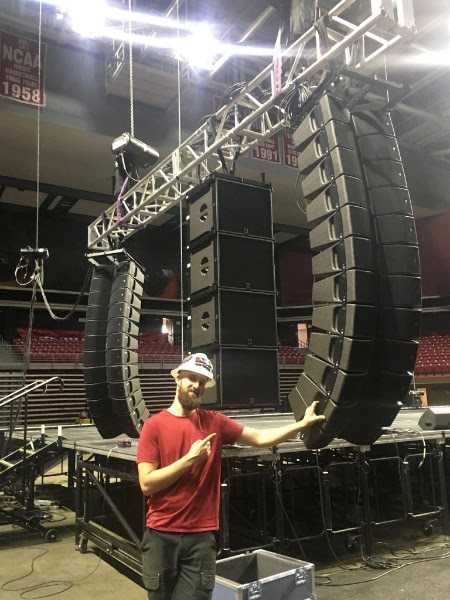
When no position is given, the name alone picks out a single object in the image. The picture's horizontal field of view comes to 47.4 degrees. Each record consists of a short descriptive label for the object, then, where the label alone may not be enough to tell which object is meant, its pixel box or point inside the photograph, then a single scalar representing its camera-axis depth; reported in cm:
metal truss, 355
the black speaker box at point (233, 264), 440
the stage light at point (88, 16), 857
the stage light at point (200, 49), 911
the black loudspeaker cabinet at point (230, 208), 455
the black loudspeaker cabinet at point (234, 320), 429
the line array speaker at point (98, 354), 610
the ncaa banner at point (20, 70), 926
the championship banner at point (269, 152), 1129
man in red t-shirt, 194
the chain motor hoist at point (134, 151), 627
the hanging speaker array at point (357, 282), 258
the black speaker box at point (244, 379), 416
